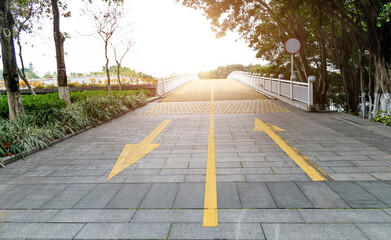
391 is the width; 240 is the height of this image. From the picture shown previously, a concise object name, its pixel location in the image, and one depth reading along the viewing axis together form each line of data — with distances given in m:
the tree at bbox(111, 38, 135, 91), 17.45
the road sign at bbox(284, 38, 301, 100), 12.75
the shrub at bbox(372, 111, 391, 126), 7.84
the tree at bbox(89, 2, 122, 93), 15.49
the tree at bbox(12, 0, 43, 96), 12.98
